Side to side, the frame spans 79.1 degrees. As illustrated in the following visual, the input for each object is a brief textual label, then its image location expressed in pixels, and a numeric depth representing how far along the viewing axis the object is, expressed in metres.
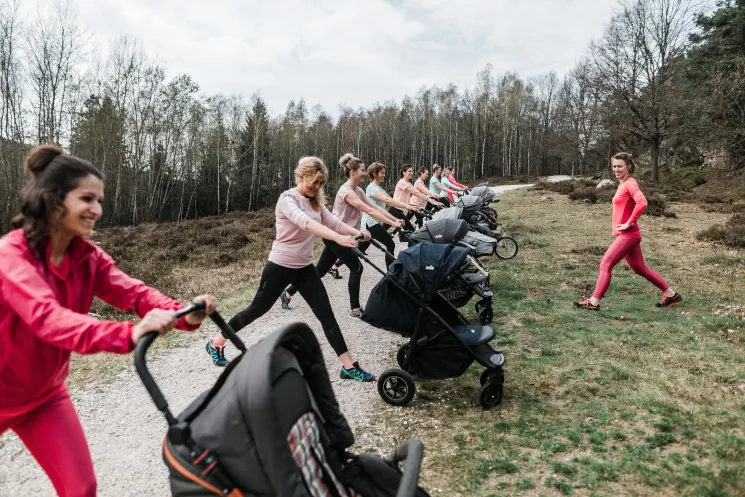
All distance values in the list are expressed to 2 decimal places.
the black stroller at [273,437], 1.45
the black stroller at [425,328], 3.93
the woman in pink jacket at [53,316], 1.55
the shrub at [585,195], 19.59
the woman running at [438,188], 12.34
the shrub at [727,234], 10.49
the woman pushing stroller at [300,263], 4.19
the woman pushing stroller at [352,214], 5.96
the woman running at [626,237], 5.88
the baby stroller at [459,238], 5.71
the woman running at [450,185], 13.64
